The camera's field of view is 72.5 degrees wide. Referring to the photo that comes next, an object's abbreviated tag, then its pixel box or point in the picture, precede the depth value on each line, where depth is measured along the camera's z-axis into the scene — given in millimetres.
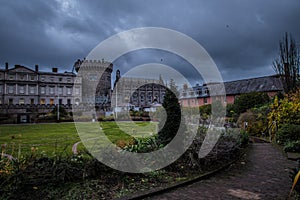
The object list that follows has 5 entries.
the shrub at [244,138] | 10116
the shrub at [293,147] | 8062
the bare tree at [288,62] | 14461
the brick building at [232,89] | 35666
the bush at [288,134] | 9250
